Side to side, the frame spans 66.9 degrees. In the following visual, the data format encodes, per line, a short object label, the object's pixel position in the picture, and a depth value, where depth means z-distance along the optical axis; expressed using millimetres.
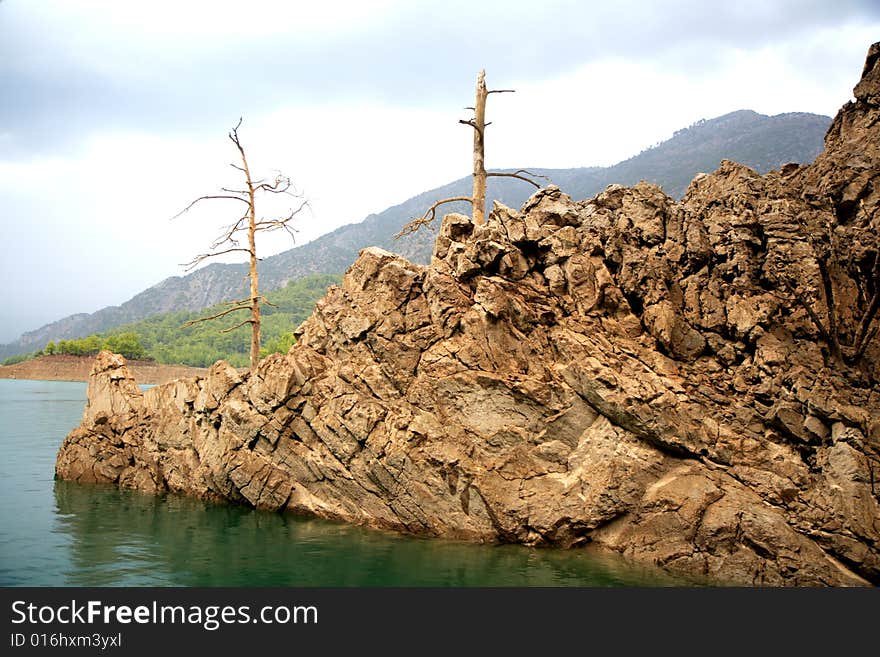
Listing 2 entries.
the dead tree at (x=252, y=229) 23047
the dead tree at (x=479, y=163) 19906
